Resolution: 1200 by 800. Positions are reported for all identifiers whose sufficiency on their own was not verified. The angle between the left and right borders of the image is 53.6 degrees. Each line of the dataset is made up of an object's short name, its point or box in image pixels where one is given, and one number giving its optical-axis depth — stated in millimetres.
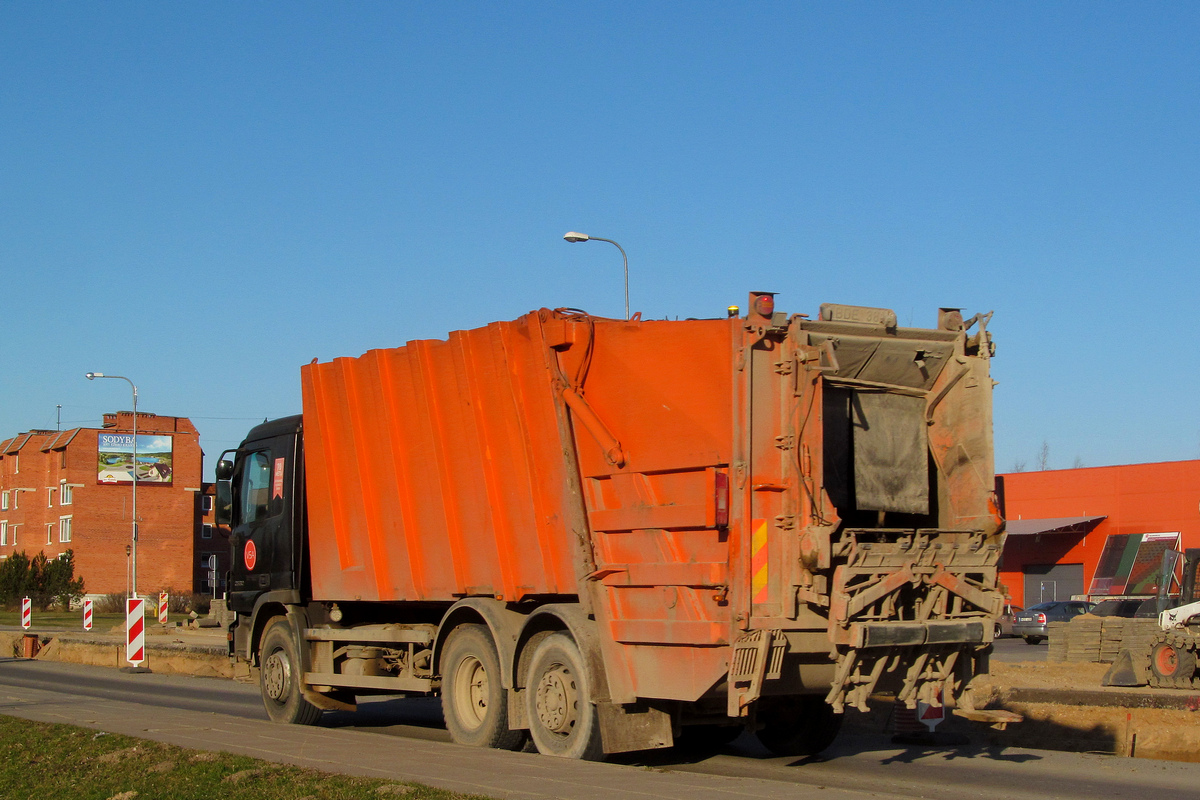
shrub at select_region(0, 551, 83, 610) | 69438
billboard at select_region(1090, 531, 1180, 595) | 37406
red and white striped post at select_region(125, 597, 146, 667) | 21609
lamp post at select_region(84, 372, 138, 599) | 43028
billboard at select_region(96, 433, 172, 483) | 75188
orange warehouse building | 39844
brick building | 73562
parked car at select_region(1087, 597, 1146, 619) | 27062
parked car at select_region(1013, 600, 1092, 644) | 33344
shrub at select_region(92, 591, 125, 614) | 62594
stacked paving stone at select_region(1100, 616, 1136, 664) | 21891
